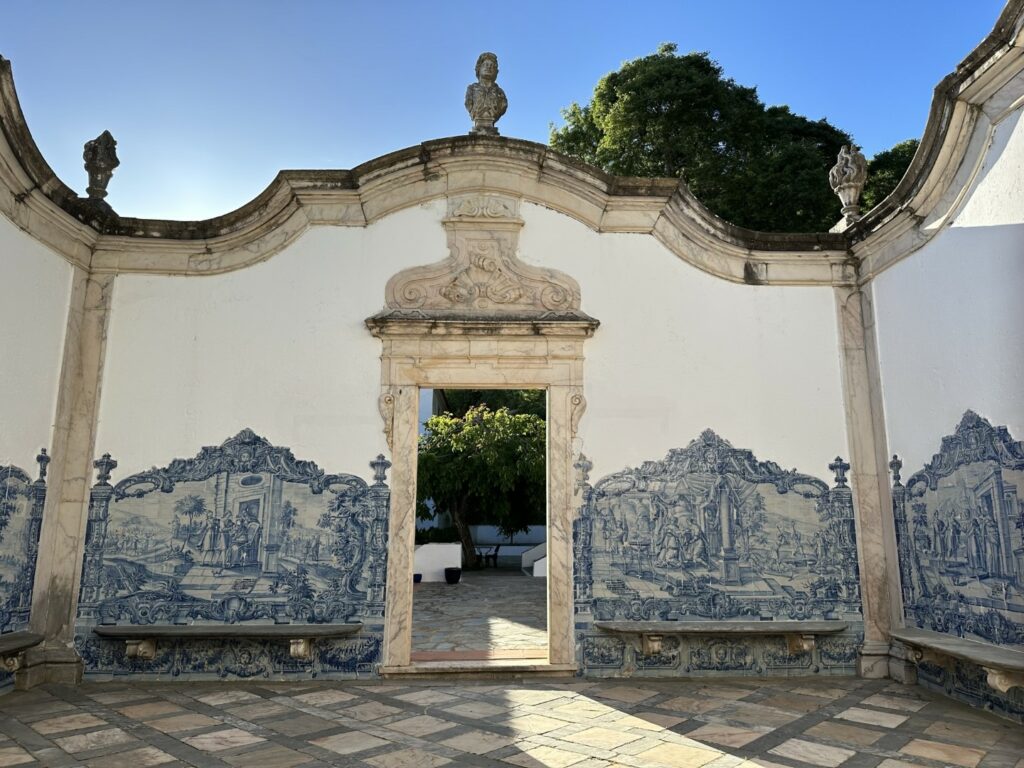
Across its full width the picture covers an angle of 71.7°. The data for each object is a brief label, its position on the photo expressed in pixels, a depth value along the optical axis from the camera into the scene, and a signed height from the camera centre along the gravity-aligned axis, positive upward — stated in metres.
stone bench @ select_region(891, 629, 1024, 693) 3.81 -0.76
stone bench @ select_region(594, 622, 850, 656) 5.03 -0.76
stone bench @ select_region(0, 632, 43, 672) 4.39 -0.78
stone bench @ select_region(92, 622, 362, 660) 4.92 -0.78
